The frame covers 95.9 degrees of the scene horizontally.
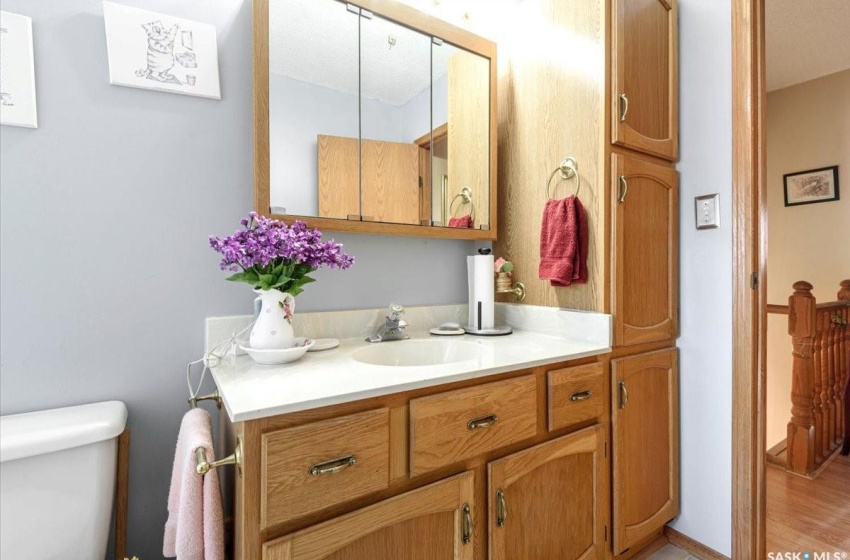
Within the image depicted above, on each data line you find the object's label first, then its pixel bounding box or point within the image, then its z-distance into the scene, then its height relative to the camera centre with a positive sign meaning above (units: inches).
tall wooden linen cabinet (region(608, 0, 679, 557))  50.5 +0.9
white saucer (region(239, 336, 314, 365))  38.2 -7.7
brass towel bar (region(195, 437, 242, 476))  27.8 -13.6
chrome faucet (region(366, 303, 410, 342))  51.4 -6.9
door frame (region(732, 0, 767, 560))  50.8 -1.3
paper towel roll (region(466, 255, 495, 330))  57.7 -3.1
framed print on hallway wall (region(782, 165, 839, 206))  111.4 +25.7
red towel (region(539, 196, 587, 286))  51.2 +4.2
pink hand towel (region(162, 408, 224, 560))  29.2 -18.1
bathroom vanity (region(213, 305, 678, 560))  28.0 -16.0
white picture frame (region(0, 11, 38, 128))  35.5 +19.6
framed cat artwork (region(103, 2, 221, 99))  39.5 +24.6
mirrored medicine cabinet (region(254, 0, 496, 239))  46.6 +21.8
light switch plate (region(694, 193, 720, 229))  54.5 +8.9
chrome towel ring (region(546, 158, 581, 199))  53.3 +14.9
